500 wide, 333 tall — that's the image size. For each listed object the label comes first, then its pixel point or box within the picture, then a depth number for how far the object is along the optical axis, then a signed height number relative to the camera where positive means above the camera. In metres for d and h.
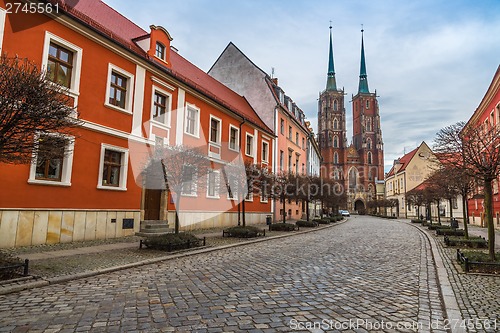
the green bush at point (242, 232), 15.52 -1.33
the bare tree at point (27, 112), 5.76 +1.59
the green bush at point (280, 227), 20.41 -1.38
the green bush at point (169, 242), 10.68 -1.33
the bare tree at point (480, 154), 8.80 +1.56
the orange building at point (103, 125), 10.75 +3.69
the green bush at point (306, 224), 24.98 -1.42
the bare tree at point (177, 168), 11.37 +1.23
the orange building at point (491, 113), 22.95 +7.79
